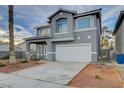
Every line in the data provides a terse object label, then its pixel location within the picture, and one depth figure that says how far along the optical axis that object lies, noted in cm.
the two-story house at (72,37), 983
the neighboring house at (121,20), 937
